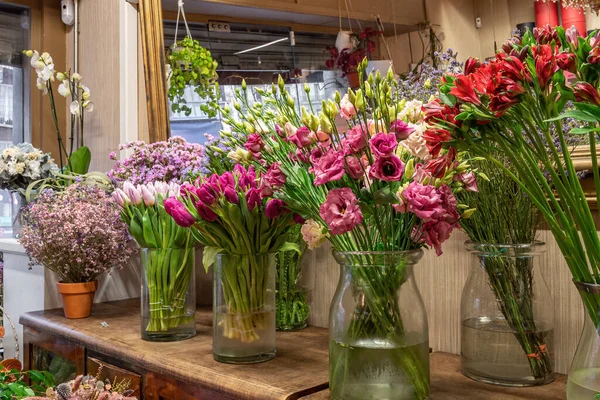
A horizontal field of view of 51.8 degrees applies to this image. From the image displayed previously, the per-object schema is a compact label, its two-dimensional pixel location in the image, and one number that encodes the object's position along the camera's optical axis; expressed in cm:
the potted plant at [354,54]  141
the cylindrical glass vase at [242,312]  108
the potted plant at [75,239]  144
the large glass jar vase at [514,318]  92
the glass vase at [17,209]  181
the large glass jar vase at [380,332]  83
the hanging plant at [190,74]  177
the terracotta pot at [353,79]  143
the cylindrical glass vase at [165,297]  126
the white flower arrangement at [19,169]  179
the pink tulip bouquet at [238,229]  106
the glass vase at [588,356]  70
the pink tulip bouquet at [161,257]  127
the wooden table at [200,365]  92
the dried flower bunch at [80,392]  85
